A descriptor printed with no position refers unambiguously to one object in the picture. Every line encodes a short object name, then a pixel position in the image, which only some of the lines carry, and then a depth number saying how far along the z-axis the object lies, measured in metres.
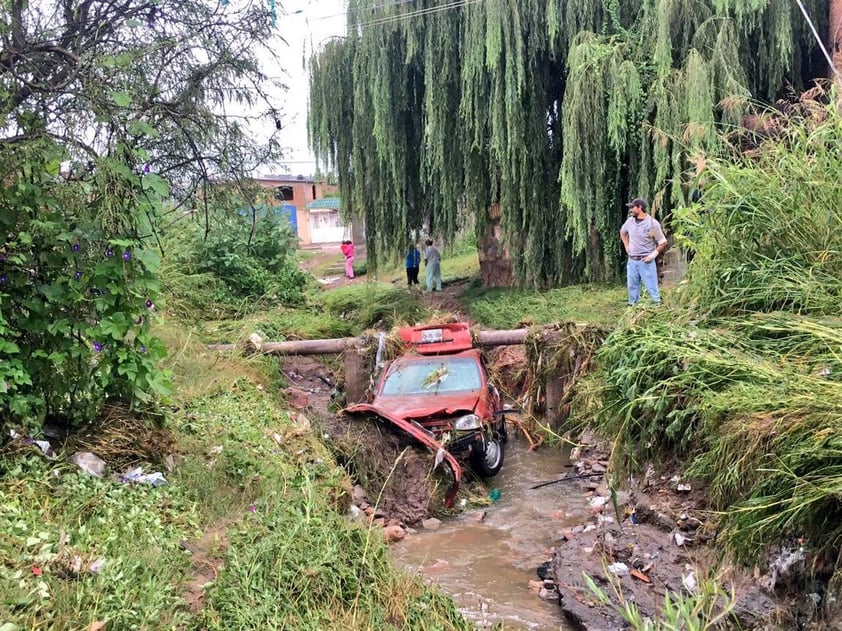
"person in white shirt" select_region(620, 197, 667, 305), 9.66
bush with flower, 4.92
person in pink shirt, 25.49
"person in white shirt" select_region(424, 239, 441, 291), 18.73
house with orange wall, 41.94
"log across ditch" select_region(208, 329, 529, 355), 11.20
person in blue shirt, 20.28
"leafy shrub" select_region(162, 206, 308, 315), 14.37
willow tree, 12.88
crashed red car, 8.25
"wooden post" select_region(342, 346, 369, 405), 11.43
